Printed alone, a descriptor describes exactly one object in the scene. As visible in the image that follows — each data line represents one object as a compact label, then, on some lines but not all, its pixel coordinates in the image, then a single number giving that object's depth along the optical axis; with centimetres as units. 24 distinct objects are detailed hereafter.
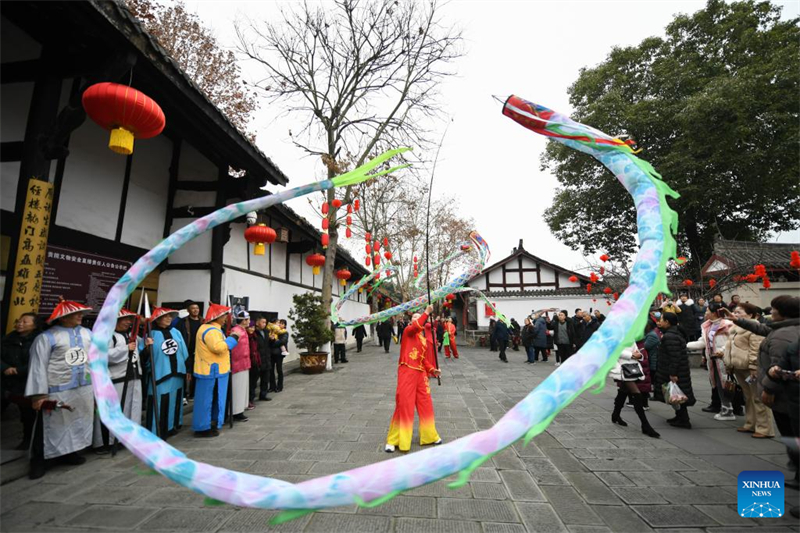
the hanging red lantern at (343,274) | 1645
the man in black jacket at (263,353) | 790
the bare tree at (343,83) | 1261
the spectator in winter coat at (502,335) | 1596
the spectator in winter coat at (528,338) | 1495
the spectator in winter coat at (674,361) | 557
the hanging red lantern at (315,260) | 1288
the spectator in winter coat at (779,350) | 378
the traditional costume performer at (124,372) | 482
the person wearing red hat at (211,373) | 557
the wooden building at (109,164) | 436
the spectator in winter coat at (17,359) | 410
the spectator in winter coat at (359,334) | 1998
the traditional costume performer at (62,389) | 404
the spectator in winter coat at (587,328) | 982
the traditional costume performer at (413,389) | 492
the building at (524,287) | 2673
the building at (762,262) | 1686
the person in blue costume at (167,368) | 541
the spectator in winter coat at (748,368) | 513
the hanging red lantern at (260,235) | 848
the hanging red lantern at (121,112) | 391
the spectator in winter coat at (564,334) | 1288
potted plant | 1174
